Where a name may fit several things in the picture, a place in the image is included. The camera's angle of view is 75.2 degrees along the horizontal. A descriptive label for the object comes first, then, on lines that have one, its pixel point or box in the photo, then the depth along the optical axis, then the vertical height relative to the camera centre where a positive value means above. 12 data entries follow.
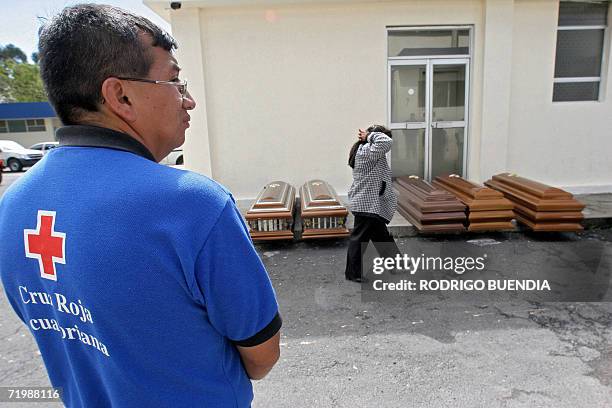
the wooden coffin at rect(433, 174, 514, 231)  5.51 -1.33
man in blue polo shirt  0.88 -0.25
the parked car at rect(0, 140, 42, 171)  19.38 -1.18
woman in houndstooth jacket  4.25 -0.82
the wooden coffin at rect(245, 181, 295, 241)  5.52 -1.33
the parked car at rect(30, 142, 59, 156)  20.65 -0.77
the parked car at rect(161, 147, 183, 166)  15.70 -1.24
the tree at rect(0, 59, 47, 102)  39.91 +4.83
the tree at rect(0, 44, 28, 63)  70.33 +14.34
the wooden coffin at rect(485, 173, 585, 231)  5.45 -1.35
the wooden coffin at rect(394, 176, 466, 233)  5.49 -1.32
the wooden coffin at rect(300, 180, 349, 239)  5.52 -1.34
